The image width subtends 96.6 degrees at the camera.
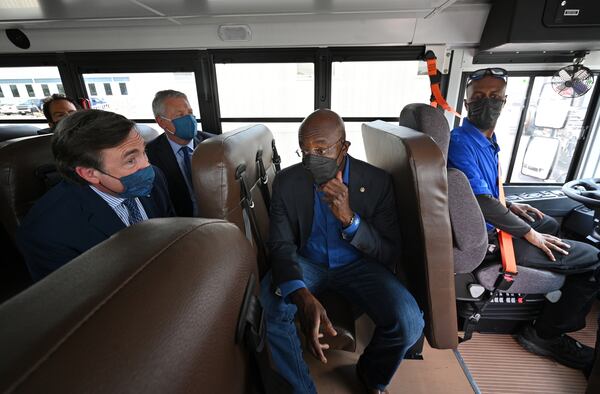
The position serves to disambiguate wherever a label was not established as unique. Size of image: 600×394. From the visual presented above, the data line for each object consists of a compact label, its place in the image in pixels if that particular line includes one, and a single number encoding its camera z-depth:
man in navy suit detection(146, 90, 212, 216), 2.02
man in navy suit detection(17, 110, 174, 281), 1.04
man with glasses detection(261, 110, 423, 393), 1.26
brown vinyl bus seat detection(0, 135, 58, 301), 1.30
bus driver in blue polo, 1.71
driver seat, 1.50
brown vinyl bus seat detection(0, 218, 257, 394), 0.26
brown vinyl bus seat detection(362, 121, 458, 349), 1.24
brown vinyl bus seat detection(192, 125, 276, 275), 1.19
